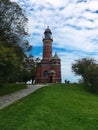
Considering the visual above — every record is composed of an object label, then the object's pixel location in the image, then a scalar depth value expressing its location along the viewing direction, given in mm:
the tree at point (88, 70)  18727
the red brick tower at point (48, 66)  25678
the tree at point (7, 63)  10735
